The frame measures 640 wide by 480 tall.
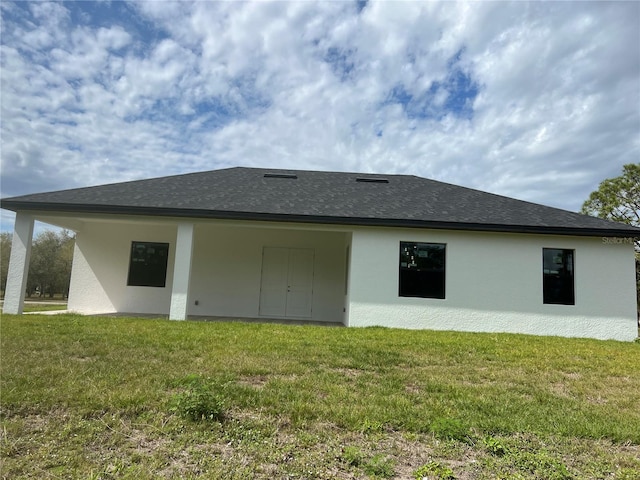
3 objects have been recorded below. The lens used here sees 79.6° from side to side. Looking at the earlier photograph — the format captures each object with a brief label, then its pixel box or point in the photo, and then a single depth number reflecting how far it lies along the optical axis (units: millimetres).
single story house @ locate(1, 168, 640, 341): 10195
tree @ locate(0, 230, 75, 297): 31516
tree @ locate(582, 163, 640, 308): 20703
